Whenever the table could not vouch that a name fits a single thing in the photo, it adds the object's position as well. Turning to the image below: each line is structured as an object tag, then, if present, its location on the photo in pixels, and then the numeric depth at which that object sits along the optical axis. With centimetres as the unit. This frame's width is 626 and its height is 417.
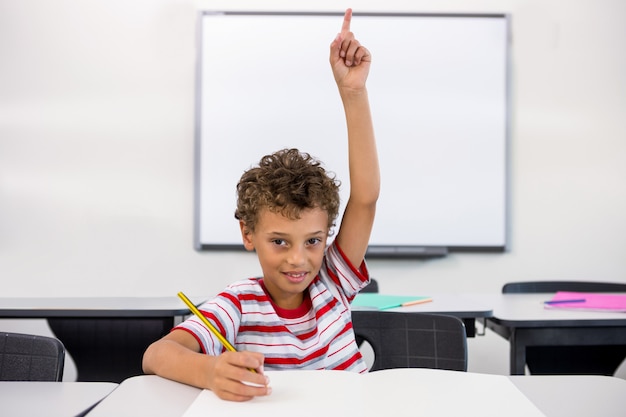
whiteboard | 365
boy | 120
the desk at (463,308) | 201
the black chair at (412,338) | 147
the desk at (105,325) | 214
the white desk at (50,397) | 89
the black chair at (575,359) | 249
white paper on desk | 81
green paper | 212
